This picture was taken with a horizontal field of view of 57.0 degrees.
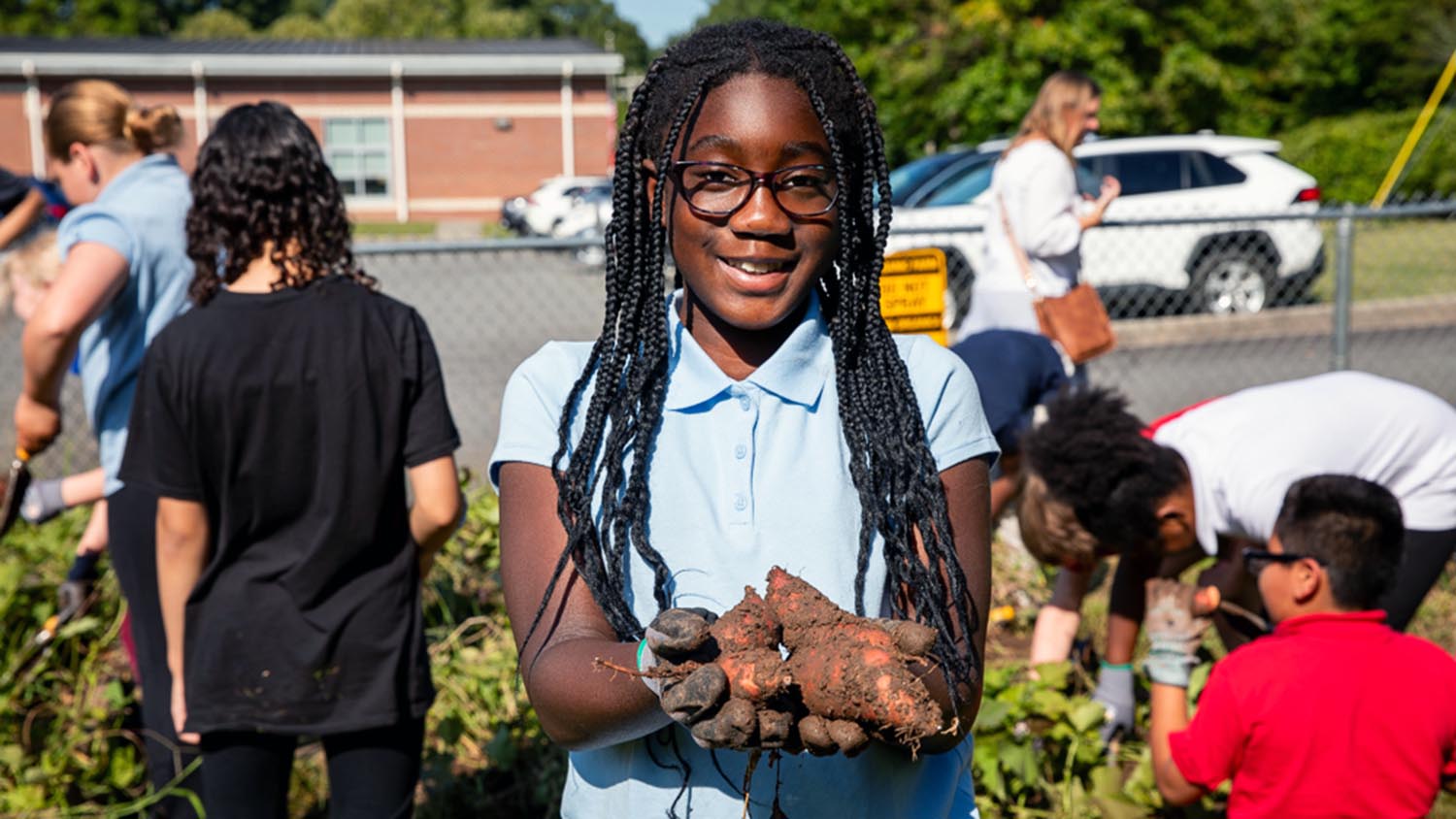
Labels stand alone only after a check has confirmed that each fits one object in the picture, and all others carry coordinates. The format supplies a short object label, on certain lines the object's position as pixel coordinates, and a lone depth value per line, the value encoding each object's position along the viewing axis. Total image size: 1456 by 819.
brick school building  32.69
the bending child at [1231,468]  3.47
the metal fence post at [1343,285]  6.52
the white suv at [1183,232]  10.09
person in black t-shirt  2.76
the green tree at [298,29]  55.22
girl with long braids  1.66
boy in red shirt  2.71
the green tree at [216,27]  58.41
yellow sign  4.14
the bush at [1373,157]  22.73
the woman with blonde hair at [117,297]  3.17
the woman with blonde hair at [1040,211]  5.44
